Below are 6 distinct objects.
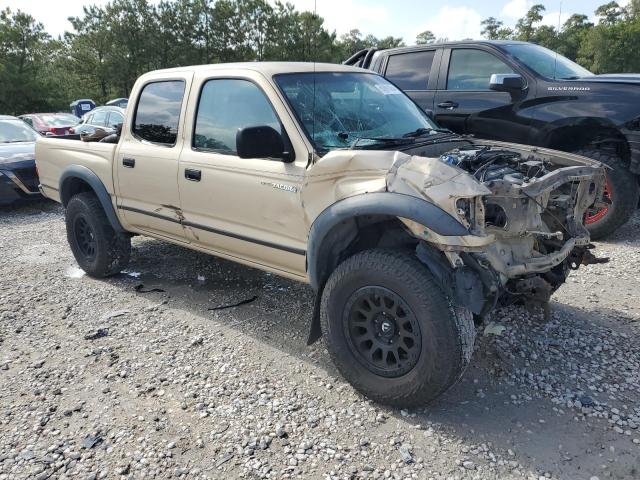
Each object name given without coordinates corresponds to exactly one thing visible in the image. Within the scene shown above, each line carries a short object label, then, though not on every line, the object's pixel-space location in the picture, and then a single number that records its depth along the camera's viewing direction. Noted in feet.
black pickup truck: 17.29
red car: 50.65
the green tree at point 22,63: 114.83
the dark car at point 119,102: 74.98
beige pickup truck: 8.83
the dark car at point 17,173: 27.99
